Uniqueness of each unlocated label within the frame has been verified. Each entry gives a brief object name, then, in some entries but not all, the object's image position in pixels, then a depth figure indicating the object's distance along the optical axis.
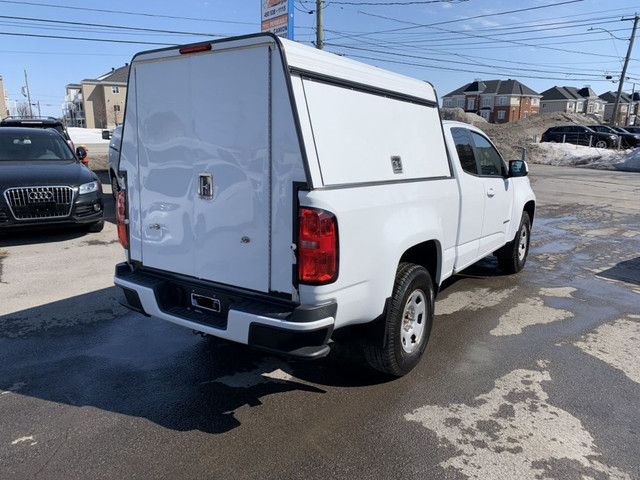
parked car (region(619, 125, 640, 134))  34.25
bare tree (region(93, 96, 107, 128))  77.56
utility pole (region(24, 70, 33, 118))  81.90
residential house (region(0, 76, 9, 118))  69.94
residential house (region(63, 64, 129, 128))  76.44
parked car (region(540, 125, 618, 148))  31.66
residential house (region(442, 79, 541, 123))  86.88
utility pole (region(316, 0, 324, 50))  21.22
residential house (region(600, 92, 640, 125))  95.00
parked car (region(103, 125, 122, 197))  10.79
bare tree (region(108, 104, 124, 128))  76.06
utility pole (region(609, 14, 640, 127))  38.41
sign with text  10.89
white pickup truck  2.90
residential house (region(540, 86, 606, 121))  91.44
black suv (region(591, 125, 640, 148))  31.99
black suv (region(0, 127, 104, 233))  7.53
